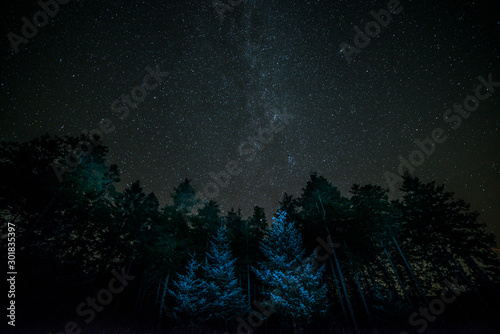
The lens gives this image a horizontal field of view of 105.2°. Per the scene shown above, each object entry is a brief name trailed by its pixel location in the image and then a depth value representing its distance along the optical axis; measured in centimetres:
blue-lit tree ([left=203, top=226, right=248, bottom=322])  1420
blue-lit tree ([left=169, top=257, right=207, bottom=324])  1366
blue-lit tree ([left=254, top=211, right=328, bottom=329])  1125
